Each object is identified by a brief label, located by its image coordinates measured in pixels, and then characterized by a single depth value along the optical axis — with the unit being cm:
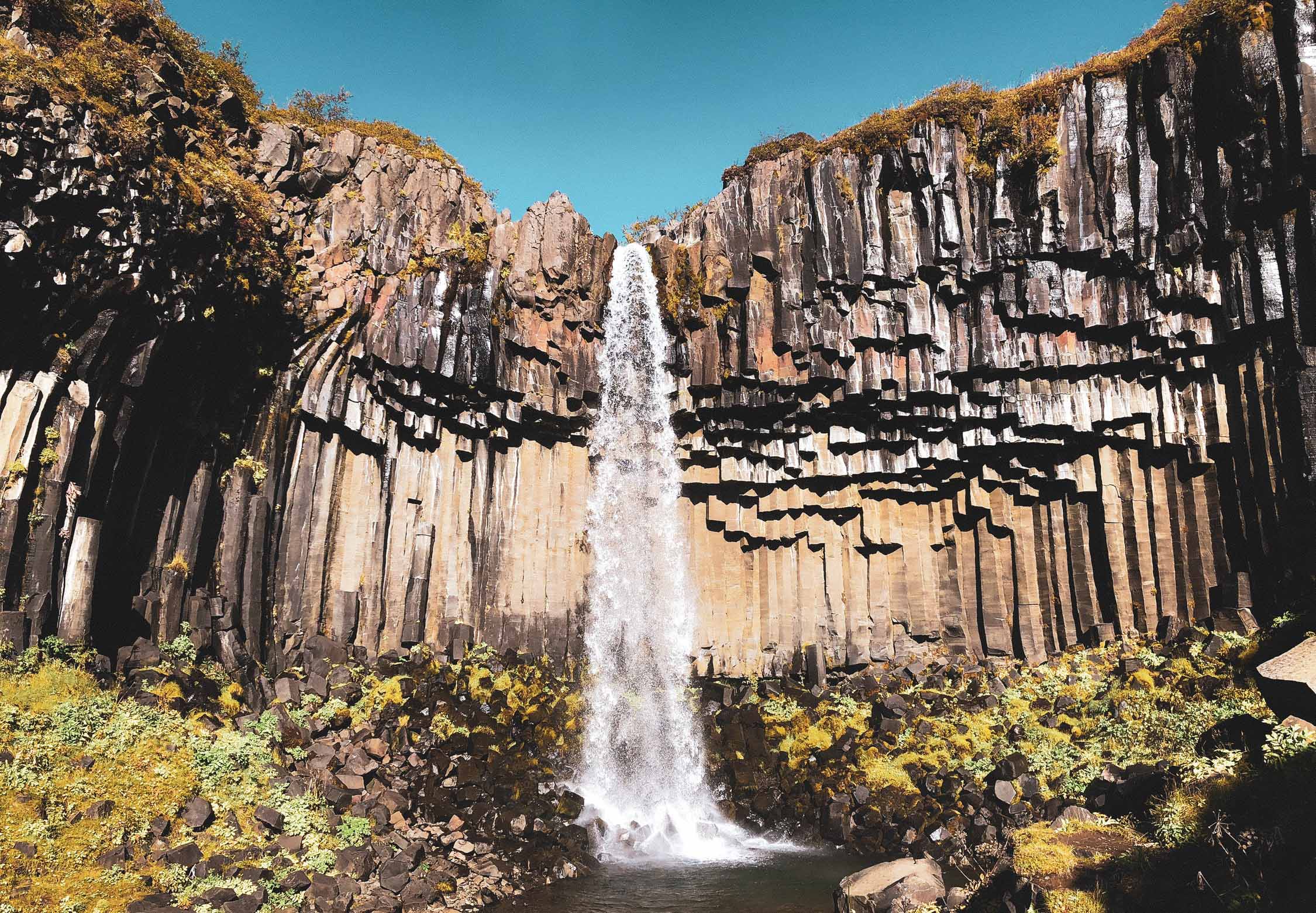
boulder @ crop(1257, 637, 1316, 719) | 904
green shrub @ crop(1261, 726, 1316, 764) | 865
